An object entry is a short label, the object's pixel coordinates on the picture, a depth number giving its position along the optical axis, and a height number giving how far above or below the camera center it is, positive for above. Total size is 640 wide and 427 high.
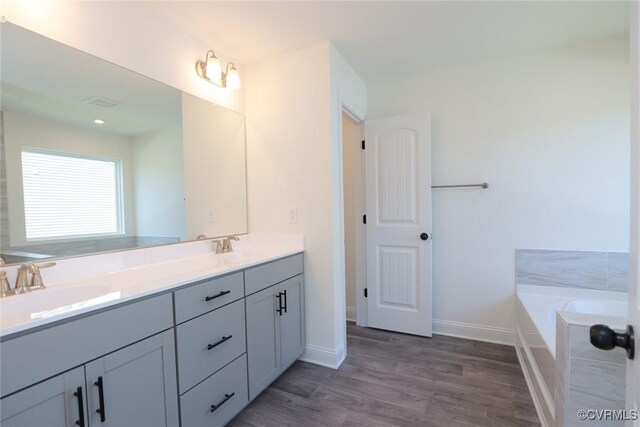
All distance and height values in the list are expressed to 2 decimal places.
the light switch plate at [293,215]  2.18 -0.06
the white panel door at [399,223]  2.52 -0.17
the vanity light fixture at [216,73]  1.96 +0.96
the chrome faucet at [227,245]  2.04 -0.26
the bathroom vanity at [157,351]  0.85 -0.54
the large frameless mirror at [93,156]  1.20 +0.29
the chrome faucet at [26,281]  1.09 -0.26
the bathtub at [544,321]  1.51 -0.79
